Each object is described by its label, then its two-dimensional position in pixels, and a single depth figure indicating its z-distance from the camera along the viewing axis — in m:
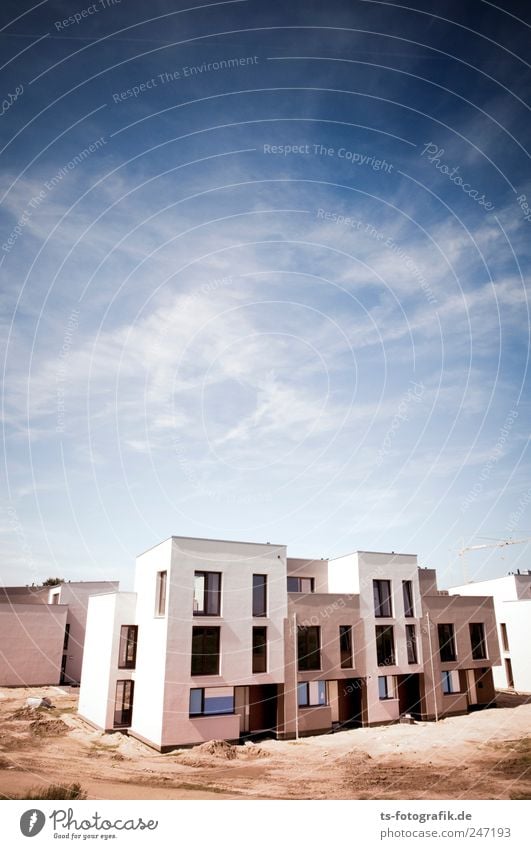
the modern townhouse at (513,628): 40.73
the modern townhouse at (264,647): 23.28
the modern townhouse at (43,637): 41.88
